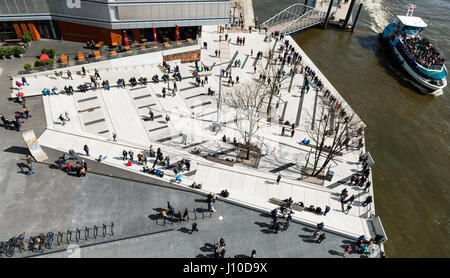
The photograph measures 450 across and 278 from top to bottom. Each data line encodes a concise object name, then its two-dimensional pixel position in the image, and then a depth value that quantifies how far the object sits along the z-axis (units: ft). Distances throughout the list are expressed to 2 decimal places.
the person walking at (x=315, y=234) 76.43
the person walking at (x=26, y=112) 103.09
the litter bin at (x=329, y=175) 98.05
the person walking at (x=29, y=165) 84.92
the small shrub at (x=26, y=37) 132.57
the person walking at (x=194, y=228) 75.23
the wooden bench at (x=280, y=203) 84.07
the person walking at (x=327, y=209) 82.68
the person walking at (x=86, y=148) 91.65
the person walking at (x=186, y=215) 77.36
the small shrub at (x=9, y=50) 125.59
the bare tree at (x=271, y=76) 122.46
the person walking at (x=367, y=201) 87.28
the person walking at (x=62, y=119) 102.14
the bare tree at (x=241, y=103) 114.99
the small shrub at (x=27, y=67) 117.50
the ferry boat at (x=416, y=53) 153.17
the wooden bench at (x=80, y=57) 128.36
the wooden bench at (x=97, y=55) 127.85
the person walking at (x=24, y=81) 114.42
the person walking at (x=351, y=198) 85.93
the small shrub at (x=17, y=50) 126.41
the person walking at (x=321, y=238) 75.29
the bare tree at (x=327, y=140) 94.77
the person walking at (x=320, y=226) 76.73
